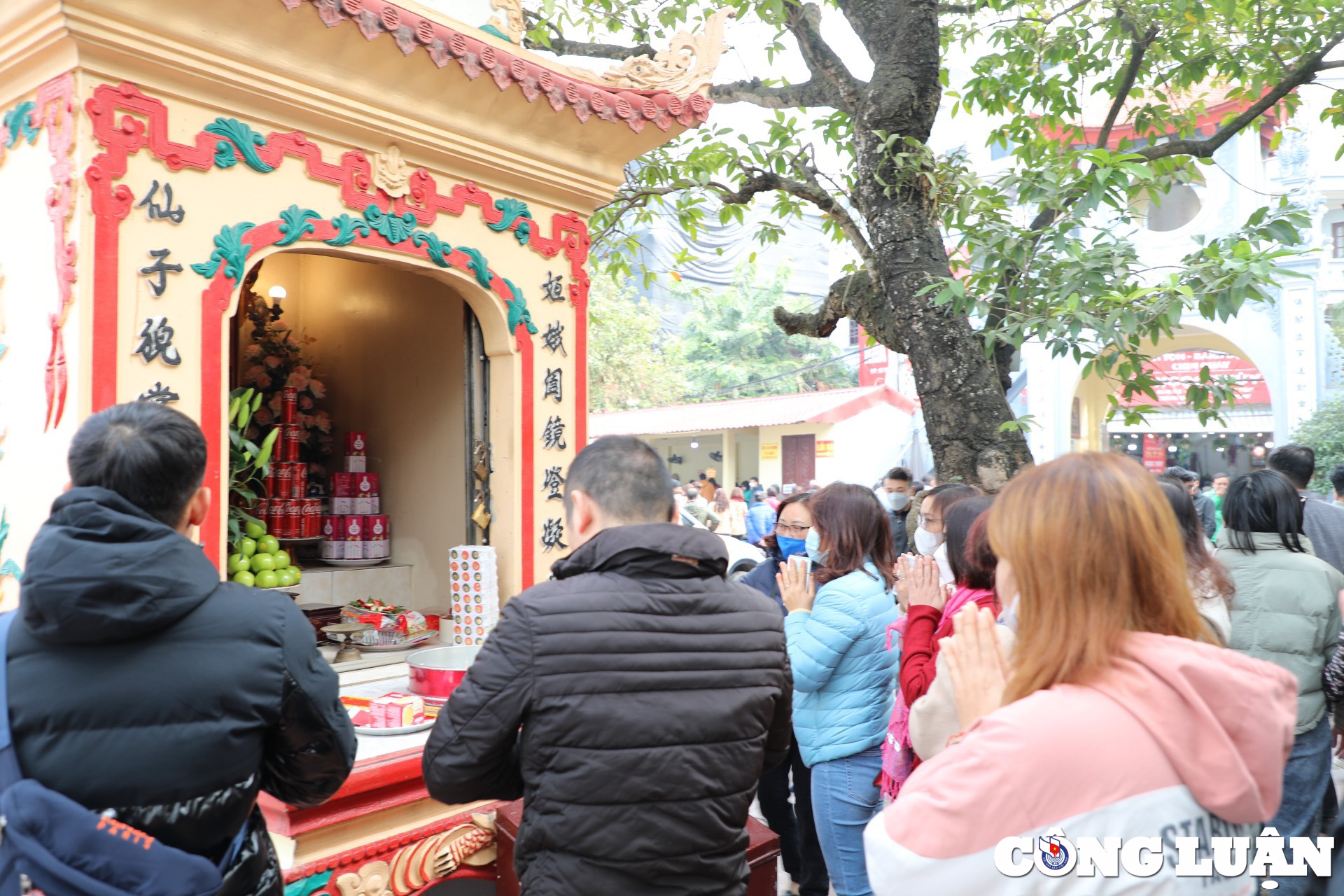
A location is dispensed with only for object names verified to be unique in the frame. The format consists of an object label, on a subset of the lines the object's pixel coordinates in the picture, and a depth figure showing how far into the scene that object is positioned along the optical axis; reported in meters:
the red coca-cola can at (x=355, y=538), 4.35
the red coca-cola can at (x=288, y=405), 4.27
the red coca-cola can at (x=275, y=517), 4.15
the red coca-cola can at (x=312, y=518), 4.24
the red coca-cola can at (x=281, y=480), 4.18
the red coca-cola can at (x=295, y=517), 4.17
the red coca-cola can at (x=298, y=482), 4.21
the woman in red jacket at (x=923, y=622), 2.68
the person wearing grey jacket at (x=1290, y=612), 3.36
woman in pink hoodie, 1.22
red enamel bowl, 3.15
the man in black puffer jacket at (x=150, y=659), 1.46
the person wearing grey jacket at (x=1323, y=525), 4.62
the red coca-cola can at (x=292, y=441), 4.21
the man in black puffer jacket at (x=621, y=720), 1.76
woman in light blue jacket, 3.03
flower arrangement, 4.24
